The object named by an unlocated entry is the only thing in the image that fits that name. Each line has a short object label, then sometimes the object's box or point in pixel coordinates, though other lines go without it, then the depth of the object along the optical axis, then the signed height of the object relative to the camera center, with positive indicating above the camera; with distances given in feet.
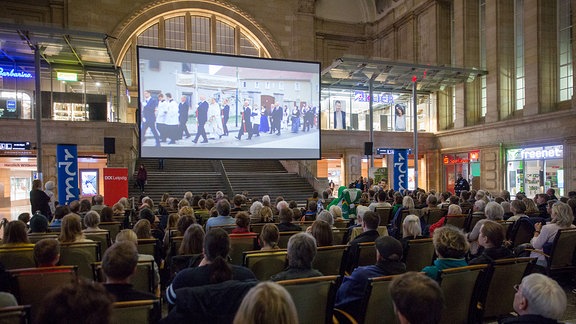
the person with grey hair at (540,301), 7.63 -2.70
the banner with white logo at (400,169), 58.62 -1.23
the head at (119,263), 9.29 -2.25
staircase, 60.85 -2.59
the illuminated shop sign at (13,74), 69.05 +15.89
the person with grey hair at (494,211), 21.71 -2.78
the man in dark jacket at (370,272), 11.38 -3.12
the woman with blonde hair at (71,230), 16.44 -2.63
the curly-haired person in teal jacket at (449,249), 11.98 -2.64
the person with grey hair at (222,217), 22.56 -3.01
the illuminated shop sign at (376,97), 86.02 +13.61
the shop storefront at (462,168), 74.59 -1.58
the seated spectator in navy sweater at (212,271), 9.23 -2.63
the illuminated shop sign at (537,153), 60.08 +0.87
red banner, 44.96 -2.09
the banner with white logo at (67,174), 40.63 -0.83
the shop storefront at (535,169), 60.23 -1.67
